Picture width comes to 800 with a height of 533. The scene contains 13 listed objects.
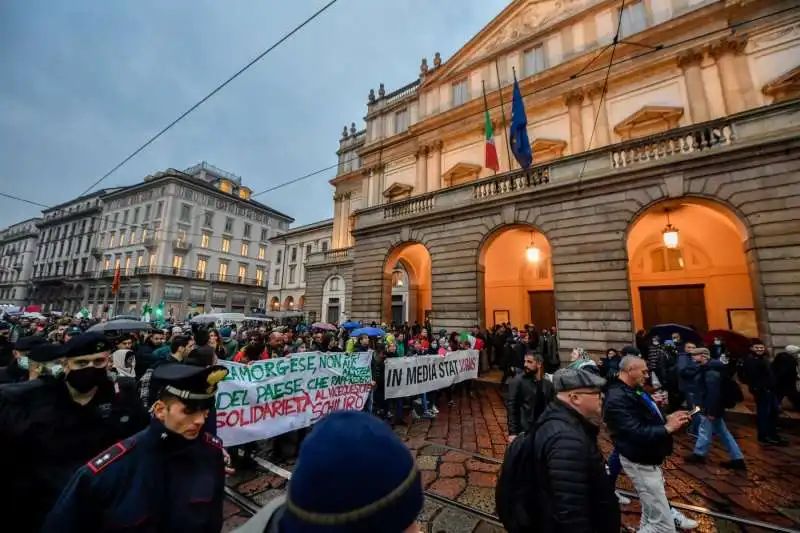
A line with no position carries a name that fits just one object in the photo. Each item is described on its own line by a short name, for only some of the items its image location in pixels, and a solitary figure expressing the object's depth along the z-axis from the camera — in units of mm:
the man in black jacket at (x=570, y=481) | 2012
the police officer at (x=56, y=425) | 2041
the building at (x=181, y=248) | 38875
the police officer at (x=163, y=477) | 1463
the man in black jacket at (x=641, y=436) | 2924
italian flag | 14078
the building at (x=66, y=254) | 46062
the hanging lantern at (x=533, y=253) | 12999
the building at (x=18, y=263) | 55103
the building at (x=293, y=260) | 36281
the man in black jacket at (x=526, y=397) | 4273
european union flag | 12070
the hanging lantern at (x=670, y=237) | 10477
